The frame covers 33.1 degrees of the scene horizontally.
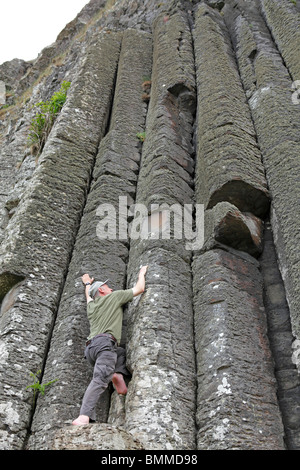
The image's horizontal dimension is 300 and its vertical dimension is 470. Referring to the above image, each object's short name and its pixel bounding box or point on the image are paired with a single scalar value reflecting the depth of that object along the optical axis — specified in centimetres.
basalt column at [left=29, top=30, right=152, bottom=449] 582
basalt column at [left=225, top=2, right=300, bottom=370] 619
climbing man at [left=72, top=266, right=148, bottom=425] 548
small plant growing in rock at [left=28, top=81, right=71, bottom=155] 1177
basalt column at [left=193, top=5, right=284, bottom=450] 505
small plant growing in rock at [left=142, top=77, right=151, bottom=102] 1112
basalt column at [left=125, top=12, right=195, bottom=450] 518
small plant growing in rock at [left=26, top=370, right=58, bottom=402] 595
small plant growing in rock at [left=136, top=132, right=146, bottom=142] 985
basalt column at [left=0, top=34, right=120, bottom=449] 597
